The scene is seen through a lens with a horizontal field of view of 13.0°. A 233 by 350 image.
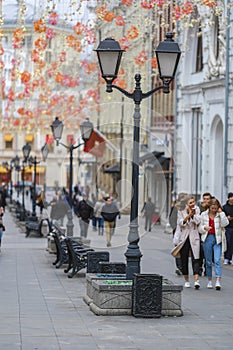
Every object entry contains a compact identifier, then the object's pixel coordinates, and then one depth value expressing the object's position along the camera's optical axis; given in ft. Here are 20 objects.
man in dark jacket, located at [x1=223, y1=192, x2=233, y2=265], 73.61
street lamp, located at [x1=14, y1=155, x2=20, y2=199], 212.80
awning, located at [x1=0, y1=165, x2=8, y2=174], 371.45
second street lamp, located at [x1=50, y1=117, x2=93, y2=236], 91.04
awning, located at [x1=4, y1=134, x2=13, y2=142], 368.81
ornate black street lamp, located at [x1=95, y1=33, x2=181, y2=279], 46.26
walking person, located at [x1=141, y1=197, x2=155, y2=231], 134.20
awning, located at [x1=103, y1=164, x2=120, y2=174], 187.35
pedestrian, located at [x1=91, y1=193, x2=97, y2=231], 128.57
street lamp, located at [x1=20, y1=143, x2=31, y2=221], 148.00
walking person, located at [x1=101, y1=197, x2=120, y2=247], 97.57
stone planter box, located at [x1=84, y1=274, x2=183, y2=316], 44.60
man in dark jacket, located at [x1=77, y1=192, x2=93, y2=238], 106.11
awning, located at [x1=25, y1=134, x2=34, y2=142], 358.72
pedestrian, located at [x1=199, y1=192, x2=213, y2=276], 61.41
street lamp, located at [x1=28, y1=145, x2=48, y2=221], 125.15
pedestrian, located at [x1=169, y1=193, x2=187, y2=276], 62.17
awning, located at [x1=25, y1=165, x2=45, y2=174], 346.60
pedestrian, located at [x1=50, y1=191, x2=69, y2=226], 116.26
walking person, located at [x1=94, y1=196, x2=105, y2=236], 121.90
